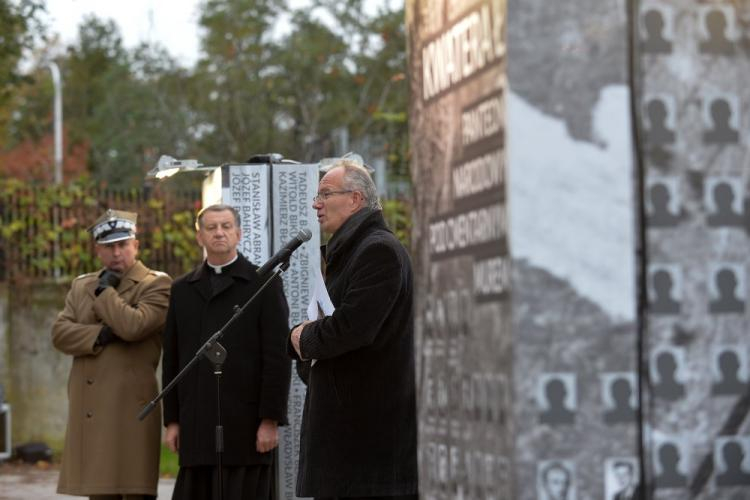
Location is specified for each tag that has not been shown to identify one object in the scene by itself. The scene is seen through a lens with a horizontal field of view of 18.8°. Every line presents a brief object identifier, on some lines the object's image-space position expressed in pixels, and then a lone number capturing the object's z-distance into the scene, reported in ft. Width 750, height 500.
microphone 34.43
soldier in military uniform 42.59
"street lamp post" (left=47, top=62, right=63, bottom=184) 179.40
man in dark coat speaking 30.58
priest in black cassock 39.06
